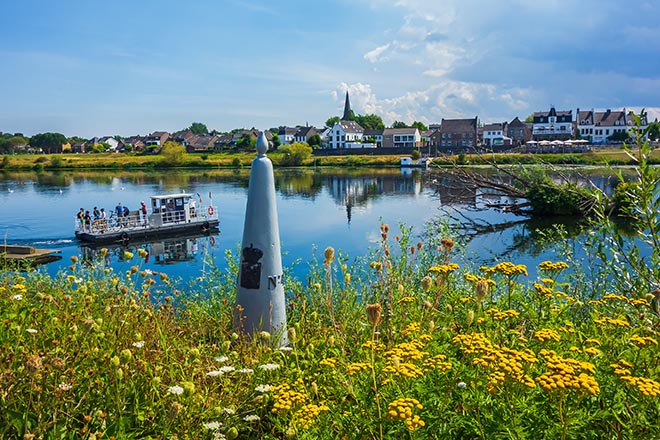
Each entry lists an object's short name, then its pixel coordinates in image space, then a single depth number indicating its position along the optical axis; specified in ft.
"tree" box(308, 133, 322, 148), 429.75
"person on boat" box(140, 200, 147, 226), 113.93
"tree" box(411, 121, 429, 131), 488.72
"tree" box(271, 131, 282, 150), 425.28
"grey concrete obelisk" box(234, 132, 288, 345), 19.29
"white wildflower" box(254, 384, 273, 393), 10.97
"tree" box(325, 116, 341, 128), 555.53
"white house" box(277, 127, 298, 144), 484.74
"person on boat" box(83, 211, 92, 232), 105.77
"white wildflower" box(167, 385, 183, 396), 10.30
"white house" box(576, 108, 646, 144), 376.56
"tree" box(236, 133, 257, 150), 418.31
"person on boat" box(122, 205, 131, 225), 111.45
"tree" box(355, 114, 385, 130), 532.11
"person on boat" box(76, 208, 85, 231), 105.40
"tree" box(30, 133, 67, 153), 523.70
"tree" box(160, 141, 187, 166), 344.08
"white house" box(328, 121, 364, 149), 436.35
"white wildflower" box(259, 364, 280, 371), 12.14
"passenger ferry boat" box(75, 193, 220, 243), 105.19
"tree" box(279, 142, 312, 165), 334.85
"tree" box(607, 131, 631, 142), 342.03
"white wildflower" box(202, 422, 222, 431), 10.15
